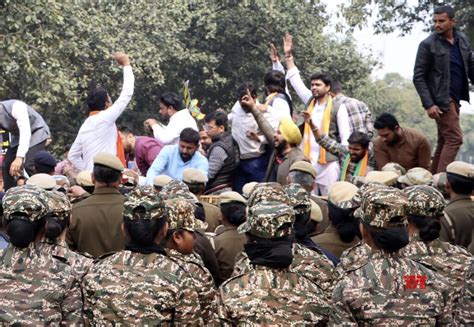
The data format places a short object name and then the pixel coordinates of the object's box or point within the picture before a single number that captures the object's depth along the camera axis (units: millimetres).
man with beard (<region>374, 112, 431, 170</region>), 11445
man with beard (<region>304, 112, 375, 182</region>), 11141
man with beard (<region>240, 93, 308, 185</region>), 10943
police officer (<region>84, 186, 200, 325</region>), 5824
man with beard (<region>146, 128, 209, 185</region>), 11227
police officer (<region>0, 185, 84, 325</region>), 6016
